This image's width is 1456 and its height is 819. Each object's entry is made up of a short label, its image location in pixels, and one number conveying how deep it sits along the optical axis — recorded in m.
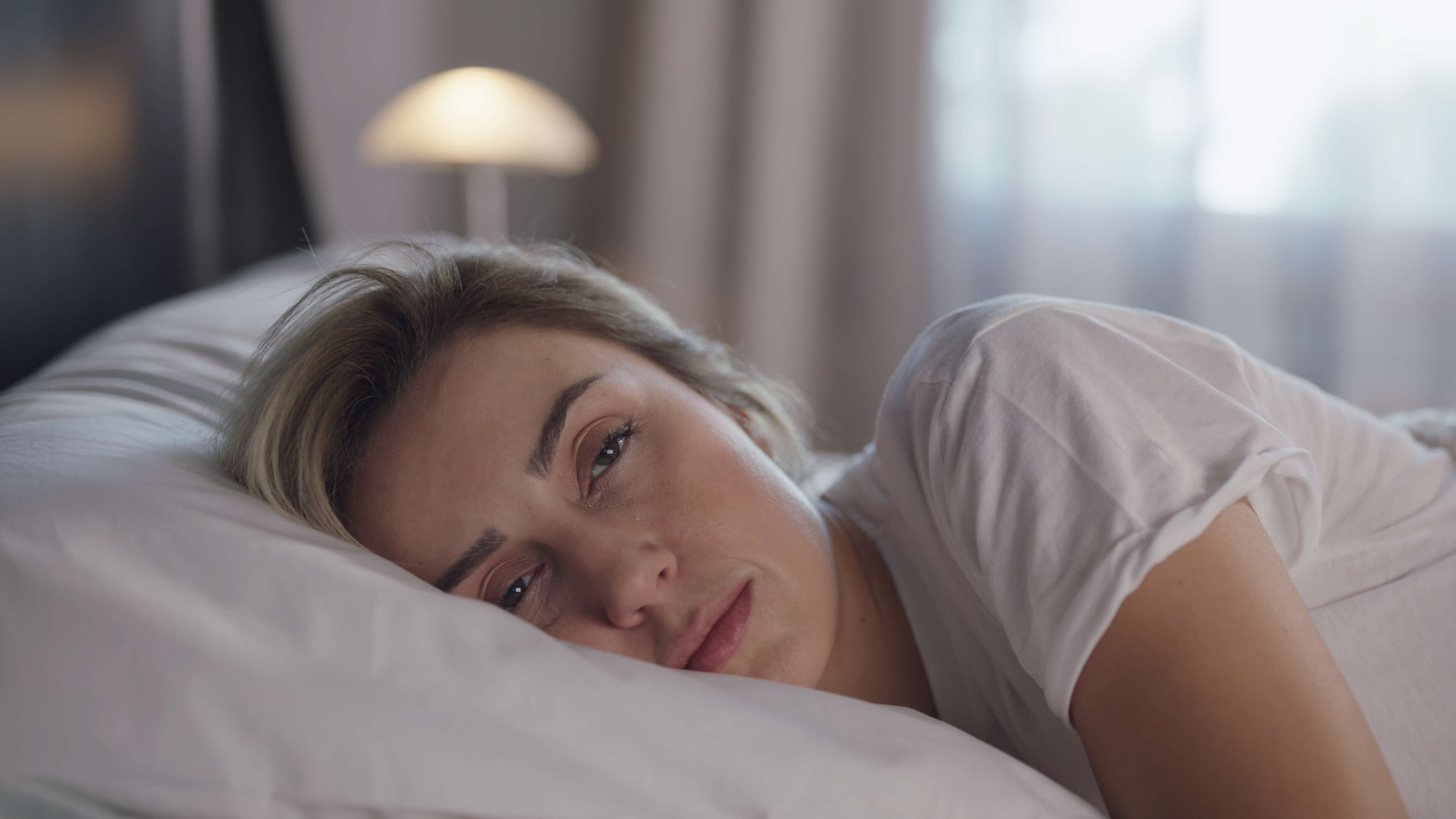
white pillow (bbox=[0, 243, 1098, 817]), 0.55
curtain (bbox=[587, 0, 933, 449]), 2.57
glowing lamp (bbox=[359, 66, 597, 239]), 2.11
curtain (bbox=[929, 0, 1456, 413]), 2.32
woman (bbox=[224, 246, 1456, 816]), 0.59
